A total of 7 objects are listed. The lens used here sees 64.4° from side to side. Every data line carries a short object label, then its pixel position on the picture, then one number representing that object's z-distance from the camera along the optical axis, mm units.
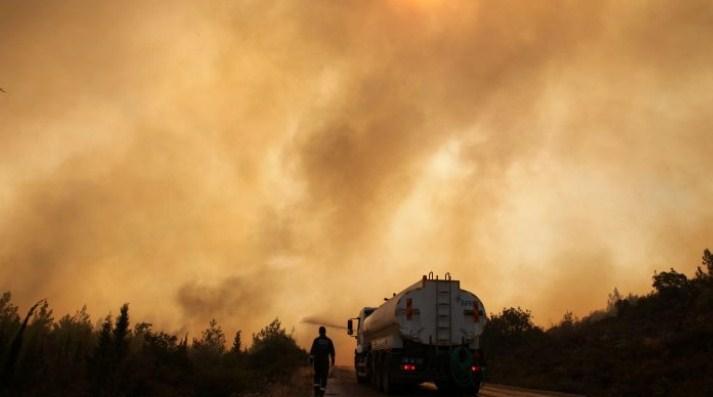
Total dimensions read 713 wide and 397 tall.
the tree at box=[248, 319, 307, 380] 50825
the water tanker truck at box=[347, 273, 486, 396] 20297
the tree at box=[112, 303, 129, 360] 28056
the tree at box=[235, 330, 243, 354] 52731
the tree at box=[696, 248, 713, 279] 47594
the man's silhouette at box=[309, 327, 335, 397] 18167
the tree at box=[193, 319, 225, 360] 36862
